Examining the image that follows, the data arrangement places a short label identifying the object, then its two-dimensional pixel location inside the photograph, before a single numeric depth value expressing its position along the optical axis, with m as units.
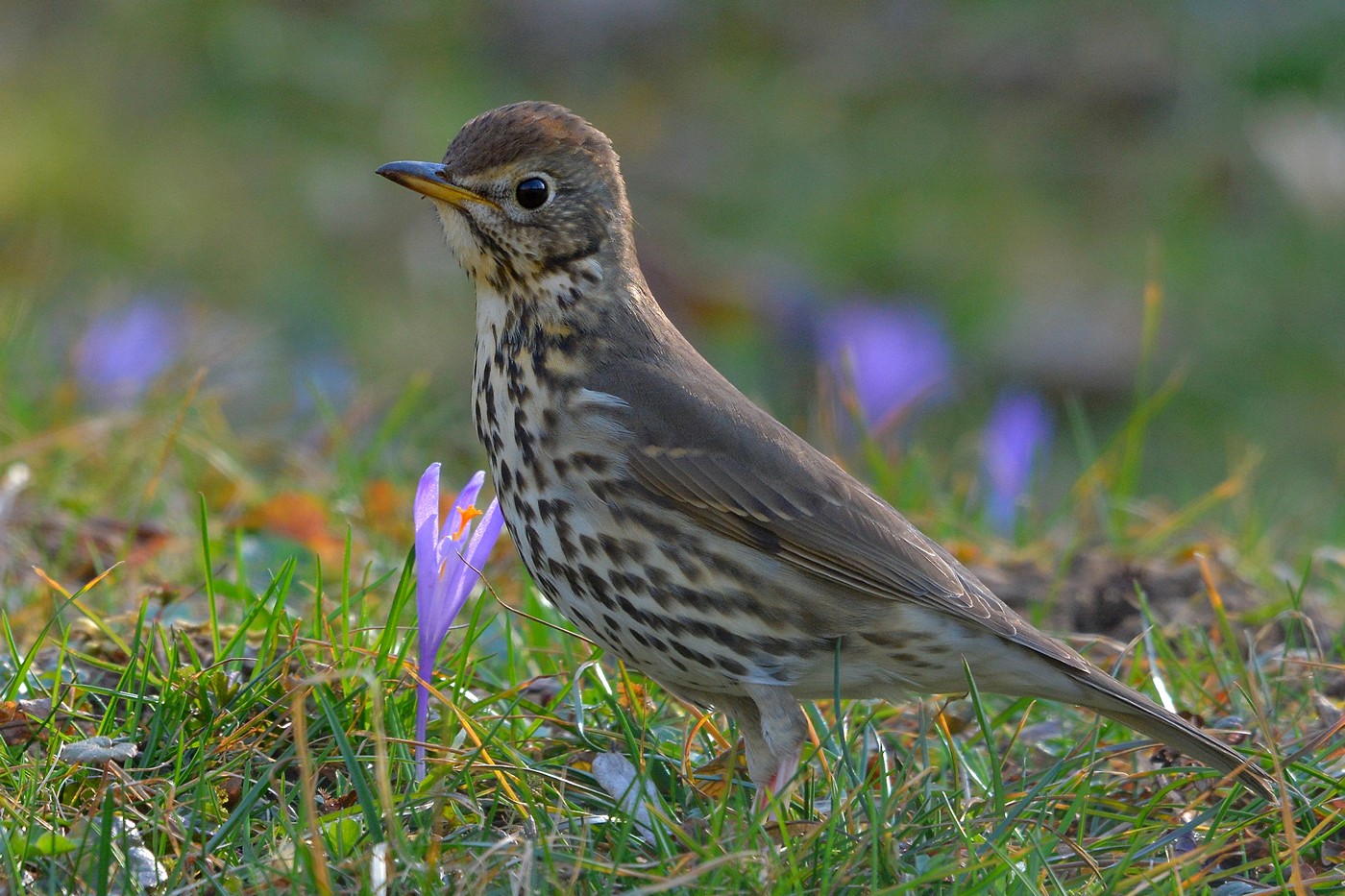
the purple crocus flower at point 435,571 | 6.43
